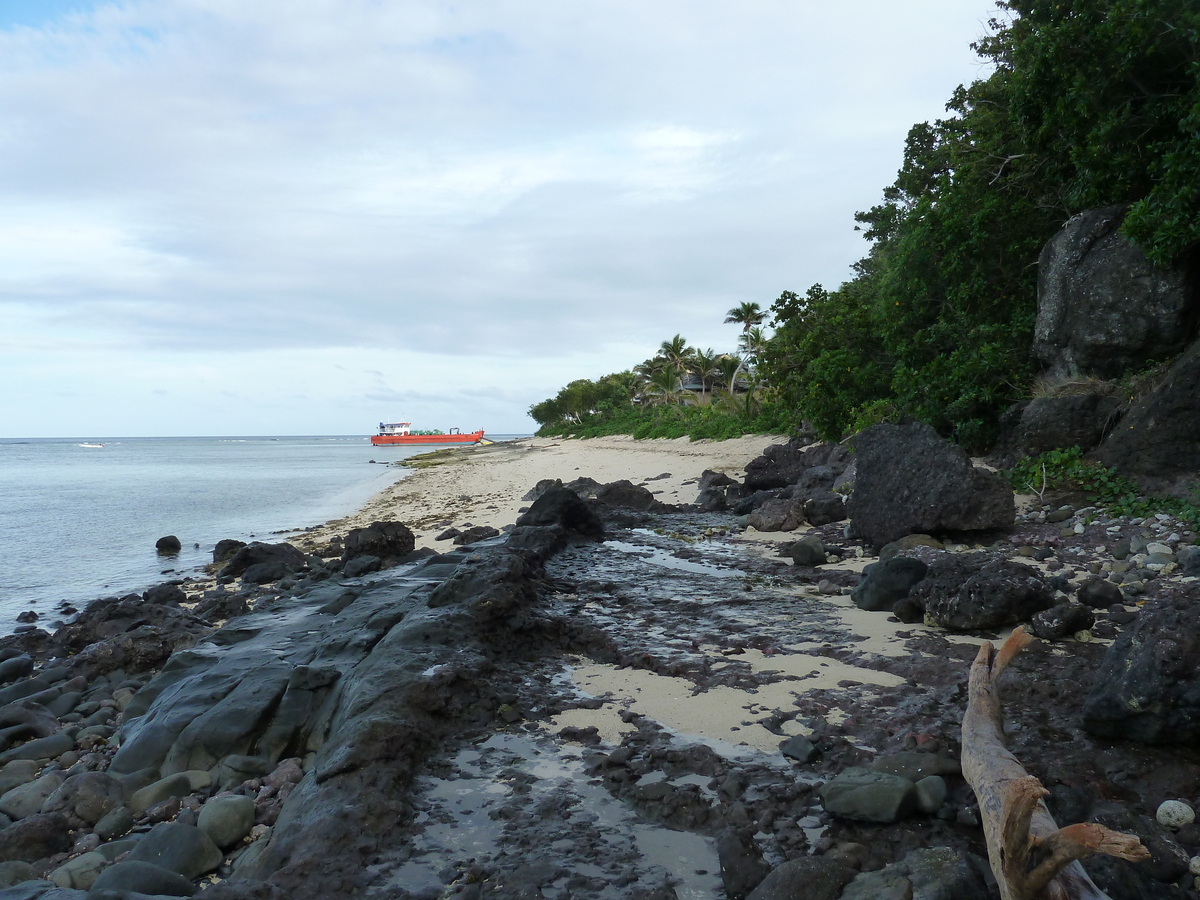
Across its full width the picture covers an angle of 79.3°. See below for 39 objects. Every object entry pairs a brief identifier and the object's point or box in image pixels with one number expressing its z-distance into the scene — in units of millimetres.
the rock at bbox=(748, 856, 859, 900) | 2543
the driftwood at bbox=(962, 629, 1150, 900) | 2072
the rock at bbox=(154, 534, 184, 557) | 14252
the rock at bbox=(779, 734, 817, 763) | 3580
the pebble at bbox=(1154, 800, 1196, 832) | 2815
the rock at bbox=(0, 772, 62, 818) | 4070
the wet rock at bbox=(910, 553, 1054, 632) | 5133
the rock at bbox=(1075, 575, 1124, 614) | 5324
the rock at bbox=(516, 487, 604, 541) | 10492
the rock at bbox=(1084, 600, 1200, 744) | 3283
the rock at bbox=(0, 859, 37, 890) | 3234
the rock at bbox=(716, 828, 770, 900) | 2711
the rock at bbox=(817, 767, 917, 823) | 2996
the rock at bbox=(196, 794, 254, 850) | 3443
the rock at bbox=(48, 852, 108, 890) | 3236
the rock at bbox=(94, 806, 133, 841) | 3686
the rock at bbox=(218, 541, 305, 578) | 11125
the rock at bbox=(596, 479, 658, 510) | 13773
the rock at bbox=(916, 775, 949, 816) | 3031
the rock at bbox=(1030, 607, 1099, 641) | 4812
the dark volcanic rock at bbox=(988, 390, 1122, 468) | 9609
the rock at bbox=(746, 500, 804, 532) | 10766
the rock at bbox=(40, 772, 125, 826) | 3855
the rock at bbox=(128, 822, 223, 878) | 3197
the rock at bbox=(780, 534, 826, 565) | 8258
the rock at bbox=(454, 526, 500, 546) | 12164
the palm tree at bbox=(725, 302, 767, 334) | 53312
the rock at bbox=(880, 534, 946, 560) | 8023
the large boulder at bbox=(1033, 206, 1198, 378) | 9375
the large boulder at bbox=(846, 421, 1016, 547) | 8344
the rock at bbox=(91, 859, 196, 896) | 2965
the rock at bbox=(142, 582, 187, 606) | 9523
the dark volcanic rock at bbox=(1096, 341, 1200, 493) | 7879
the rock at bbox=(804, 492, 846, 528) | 10875
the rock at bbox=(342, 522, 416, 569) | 10766
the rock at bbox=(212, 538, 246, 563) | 12609
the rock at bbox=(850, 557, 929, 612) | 6160
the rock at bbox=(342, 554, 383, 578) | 9766
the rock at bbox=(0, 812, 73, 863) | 3465
